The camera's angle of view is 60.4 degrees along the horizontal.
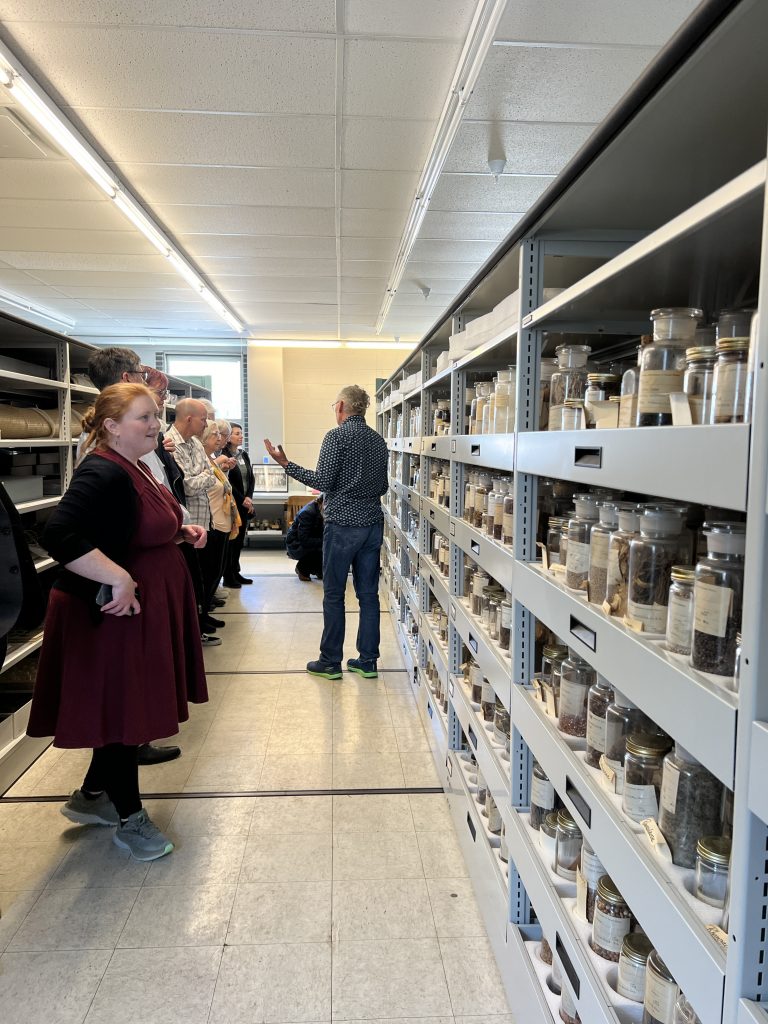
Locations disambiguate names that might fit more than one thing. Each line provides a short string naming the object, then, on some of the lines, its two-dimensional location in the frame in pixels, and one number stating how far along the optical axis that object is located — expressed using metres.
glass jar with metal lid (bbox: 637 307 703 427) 1.08
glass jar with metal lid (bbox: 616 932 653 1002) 1.14
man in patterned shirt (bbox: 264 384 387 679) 3.81
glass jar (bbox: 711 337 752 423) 0.86
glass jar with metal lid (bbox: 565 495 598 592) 1.39
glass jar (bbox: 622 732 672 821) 1.11
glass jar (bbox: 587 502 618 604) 1.28
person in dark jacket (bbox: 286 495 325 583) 6.46
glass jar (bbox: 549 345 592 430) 1.56
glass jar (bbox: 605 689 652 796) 1.23
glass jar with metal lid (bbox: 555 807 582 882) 1.47
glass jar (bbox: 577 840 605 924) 1.31
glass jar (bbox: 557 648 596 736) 1.44
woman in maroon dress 1.97
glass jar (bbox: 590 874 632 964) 1.21
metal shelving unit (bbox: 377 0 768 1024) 0.76
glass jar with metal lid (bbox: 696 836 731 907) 0.91
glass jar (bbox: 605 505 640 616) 1.21
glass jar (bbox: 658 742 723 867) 0.99
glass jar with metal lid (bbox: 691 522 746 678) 0.89
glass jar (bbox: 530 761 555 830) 1.60
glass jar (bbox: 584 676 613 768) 1.28
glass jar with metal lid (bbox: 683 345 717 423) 0.97
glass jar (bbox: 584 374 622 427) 1.35
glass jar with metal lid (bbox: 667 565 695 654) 0.99
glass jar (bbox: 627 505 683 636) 1.12
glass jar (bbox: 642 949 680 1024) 1.02
